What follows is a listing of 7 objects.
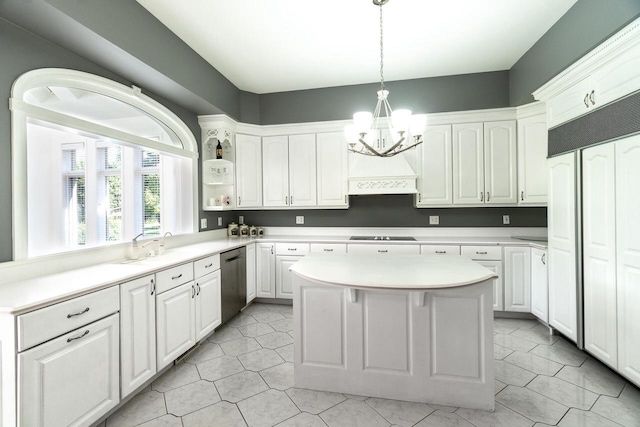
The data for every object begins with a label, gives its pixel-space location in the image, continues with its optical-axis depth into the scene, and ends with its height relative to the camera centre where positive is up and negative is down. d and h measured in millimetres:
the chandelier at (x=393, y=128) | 1771 +558
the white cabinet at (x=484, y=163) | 3318 +595
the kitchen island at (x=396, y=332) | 1708 -785
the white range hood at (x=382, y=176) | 3402 +452
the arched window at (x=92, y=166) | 1786 +493
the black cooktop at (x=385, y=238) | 3559 -327
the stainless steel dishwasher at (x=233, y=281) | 2979 -772
